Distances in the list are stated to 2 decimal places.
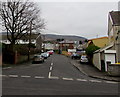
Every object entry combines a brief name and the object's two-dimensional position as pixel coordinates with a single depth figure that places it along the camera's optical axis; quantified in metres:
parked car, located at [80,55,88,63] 31.97
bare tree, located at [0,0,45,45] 30.58
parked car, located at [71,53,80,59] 46.96
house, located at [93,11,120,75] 17.15
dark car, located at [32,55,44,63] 32.05
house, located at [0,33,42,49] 36.06
